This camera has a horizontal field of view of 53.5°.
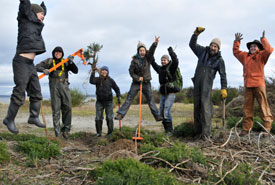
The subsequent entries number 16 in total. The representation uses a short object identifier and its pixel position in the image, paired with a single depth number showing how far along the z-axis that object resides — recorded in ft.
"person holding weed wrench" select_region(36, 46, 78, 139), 23.08
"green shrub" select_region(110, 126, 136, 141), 22.04
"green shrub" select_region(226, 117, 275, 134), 27.55
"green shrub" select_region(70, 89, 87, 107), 63.16
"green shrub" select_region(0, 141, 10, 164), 14.35
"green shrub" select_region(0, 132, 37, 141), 20.22
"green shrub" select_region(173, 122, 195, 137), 25.72
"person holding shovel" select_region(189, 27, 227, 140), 22.24
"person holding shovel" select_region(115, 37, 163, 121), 23.79
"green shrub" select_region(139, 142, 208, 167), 14.12
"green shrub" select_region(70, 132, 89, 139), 24.90
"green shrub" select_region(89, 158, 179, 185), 10.56
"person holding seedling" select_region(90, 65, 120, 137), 25.41
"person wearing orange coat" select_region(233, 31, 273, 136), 23.16
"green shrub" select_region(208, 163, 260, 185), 11.53
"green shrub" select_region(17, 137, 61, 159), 15.30
